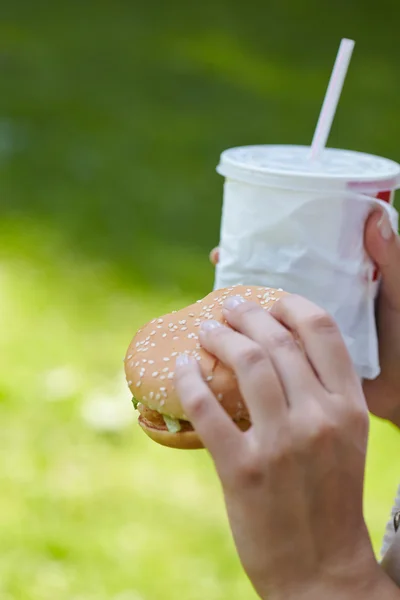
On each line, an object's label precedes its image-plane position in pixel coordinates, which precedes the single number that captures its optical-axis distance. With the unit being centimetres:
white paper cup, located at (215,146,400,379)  154
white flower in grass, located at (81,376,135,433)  194
